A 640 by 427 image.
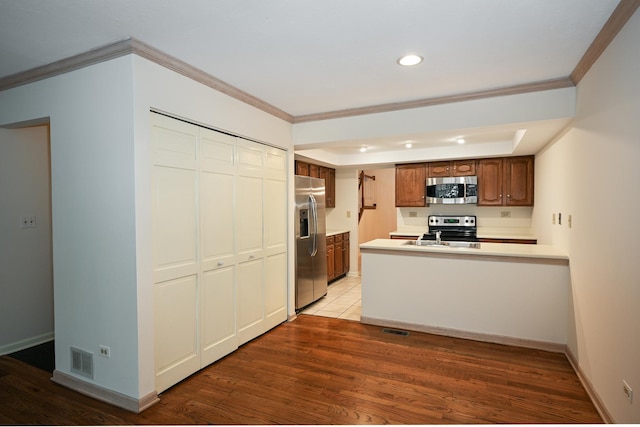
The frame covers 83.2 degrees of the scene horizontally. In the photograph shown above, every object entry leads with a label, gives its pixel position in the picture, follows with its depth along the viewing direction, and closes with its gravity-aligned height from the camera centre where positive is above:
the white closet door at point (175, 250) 2.57 -0.29
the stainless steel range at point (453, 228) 5.88 -0.33
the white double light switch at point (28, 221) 3.40 -0.09
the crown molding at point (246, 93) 2.13 +1.05
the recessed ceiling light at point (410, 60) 2.56 +1.08
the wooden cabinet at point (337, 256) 6.11 -0.83
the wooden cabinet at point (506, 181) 5.43 +0.41
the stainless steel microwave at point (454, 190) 5.74 +0.30
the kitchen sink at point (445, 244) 4.33 -0.43
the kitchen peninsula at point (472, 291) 3.41 -0.86
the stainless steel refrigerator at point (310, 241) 4.59 -0.43
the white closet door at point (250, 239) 3.45 -0.29
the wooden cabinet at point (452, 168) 5.78 +0.66
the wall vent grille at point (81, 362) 2.59 -1.10
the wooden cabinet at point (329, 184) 6.37 +0.48
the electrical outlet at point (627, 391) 1.90 -0.99
